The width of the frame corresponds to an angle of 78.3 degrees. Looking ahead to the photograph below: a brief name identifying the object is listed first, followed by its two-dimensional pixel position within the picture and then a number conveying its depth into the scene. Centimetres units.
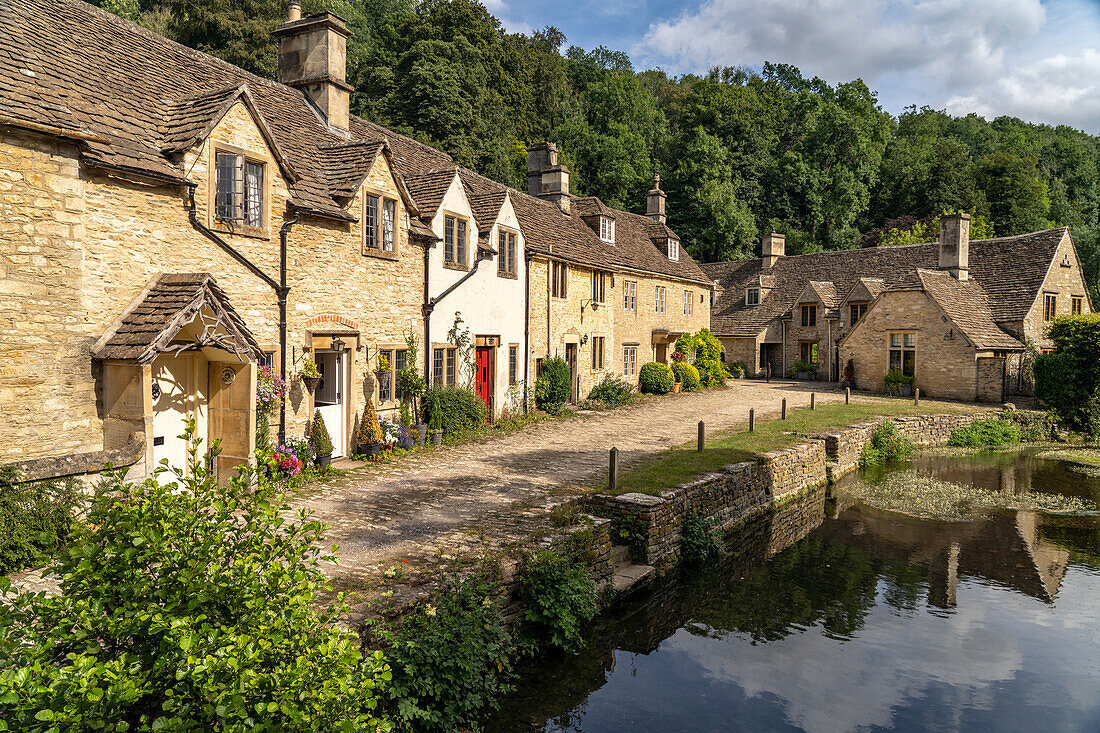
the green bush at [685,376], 3656
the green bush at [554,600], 971
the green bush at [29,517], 878
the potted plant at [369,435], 1698
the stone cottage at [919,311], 3422
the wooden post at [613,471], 1380
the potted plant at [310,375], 1538
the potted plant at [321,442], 1530
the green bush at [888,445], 2495
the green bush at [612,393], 3019
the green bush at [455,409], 1945
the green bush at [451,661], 726
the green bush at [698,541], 1384
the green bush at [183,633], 418
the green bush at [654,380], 3447
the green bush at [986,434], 2752
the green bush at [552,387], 2614
